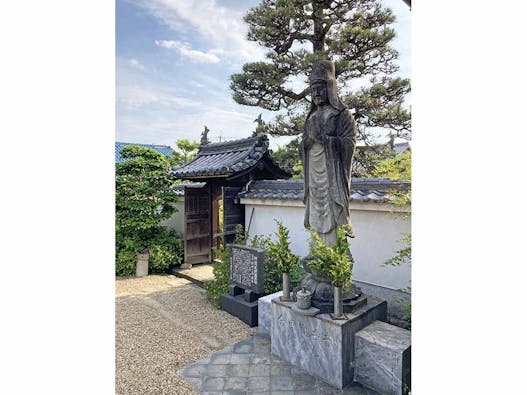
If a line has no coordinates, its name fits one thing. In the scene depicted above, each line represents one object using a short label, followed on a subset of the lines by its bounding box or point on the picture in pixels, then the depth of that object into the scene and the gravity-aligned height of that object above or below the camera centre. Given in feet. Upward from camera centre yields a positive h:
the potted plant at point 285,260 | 14.84 -3.08
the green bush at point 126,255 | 29.25 -5.62
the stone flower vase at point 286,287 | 14.88 -4.40
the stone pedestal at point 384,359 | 11.32 -6.14
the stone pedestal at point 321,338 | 12.17 -5.97
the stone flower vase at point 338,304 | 12.51 -4.36
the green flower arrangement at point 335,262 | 12.05 -2.62
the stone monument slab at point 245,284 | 18.17 -5.38
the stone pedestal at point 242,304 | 18.16 -6.62
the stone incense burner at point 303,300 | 13.42 -4.54
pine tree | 31.45 +14.92
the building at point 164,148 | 86.89 +13.45
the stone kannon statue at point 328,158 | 13.93 +1.72
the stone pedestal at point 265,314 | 16.33 -6.25
